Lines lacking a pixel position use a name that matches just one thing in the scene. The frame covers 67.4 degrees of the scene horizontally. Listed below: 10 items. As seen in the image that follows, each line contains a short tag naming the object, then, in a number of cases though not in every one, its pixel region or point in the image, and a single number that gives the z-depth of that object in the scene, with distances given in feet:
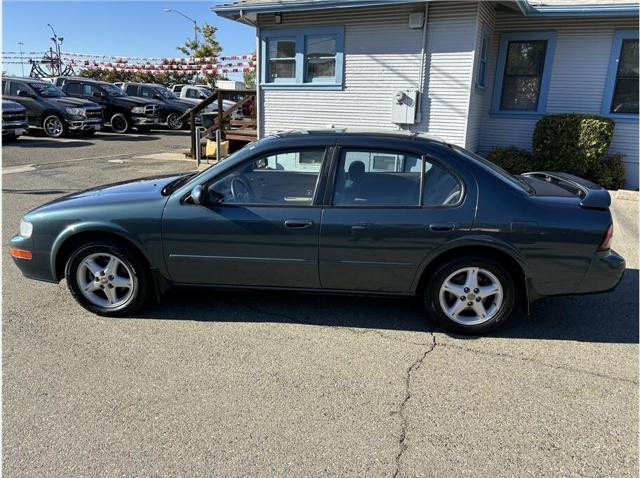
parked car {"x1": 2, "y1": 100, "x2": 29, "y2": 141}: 49.39
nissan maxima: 11.27
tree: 132.16
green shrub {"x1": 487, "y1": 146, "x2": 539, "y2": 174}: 32.17
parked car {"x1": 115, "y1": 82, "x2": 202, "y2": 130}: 70.28
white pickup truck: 80.05
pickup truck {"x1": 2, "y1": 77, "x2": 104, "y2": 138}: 55.57
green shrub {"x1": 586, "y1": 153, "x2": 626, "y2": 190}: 30.83
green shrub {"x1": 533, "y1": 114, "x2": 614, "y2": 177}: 30.22
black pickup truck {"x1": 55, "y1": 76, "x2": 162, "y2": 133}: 64.49
